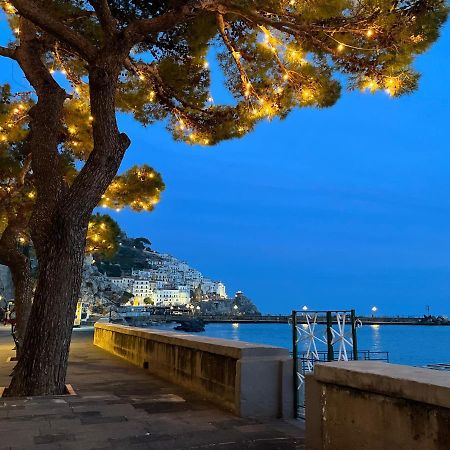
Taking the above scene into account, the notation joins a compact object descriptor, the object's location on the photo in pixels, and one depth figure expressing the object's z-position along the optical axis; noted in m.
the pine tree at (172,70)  5.86
